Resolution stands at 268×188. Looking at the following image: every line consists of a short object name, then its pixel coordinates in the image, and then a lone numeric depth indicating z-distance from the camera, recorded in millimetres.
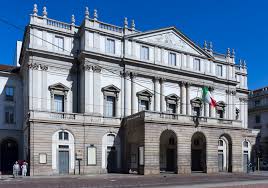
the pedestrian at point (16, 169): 25417
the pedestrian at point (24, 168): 25578
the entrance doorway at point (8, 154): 32342
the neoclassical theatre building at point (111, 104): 27635
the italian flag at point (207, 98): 32254
